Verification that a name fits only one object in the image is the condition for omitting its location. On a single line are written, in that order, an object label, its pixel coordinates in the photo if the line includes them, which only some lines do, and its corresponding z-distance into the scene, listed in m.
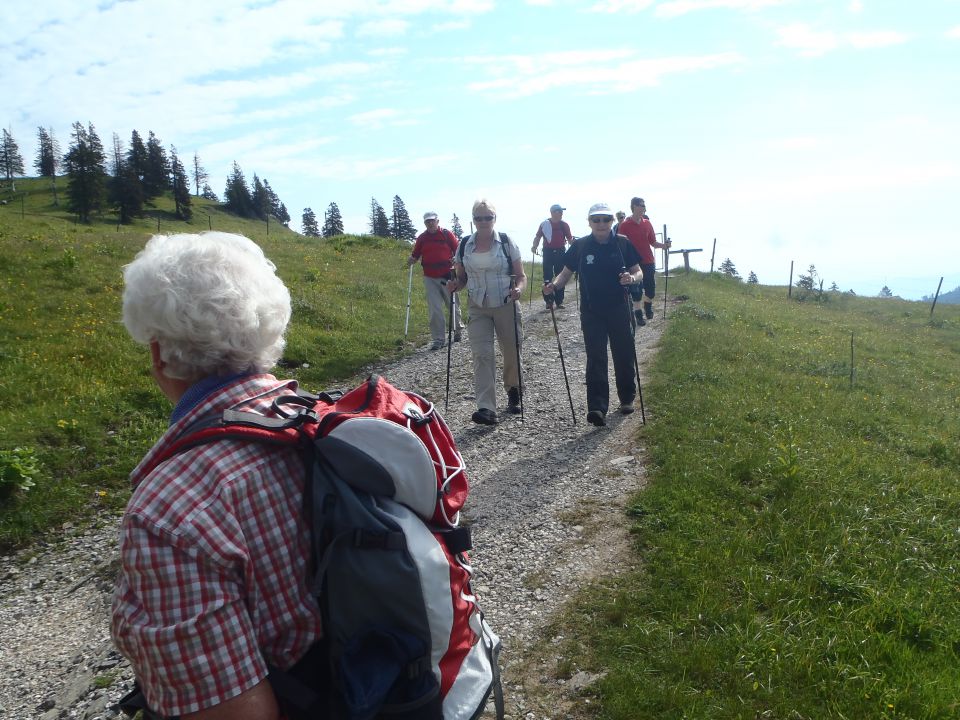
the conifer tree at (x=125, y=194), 66.34
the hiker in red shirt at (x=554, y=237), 18.03
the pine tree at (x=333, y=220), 98.44
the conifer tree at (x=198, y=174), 122.12
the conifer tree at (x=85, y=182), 67.56
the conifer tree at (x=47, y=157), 109.06
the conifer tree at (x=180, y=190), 77.50
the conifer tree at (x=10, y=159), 104.44
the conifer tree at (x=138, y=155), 78.22
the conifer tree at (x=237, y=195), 95.06
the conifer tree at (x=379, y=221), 85.81
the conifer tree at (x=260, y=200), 97.31
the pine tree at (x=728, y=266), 60.31
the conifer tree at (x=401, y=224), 90.06
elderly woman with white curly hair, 1.74
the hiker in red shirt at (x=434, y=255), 14.33
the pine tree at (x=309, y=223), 109.41
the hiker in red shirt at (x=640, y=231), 14.70
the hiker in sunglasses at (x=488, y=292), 9.21
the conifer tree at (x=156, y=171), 80.38
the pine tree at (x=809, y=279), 40.44
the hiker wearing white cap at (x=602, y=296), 9.30
